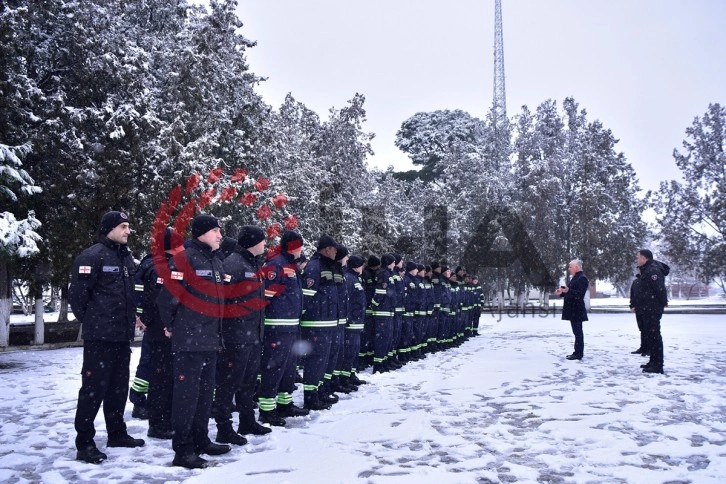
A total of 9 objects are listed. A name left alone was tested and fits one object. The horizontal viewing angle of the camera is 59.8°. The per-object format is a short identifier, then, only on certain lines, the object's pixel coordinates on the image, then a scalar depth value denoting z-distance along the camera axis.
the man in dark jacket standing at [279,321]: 7.41
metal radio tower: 53.51
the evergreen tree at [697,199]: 44.34
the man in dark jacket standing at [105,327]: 5.92
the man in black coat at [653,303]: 11.59
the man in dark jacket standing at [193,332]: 5.66
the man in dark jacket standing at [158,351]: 6.84
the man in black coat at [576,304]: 13.88
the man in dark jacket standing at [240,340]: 6.45
